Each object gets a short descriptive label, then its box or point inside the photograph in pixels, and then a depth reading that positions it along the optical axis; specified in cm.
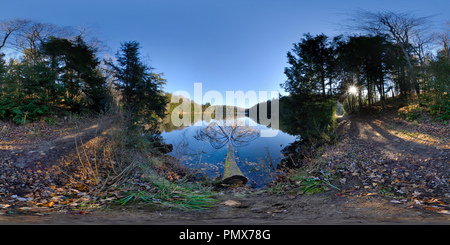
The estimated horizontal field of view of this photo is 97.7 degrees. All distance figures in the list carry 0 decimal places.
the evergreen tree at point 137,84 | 1248
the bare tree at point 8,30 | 1386
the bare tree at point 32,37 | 1315
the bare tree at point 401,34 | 1016
